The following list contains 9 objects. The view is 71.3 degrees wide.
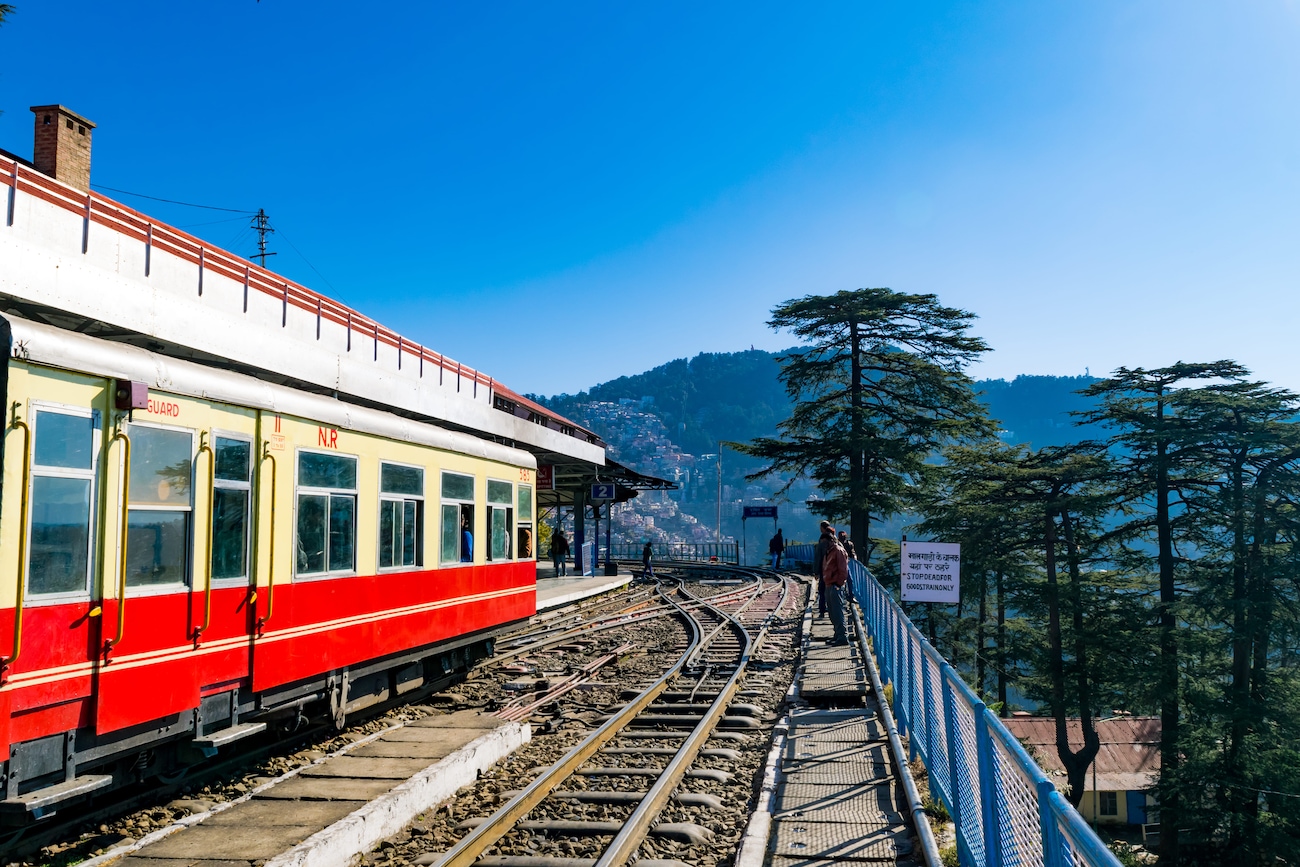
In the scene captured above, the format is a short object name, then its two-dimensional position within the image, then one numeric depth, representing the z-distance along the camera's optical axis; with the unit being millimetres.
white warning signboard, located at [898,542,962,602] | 11852
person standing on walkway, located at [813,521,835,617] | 15034
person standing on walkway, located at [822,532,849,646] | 14766
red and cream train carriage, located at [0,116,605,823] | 5645
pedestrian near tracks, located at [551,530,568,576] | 35500
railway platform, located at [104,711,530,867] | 5836
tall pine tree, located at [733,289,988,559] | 33156
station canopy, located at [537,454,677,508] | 34719
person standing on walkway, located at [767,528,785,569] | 41750
